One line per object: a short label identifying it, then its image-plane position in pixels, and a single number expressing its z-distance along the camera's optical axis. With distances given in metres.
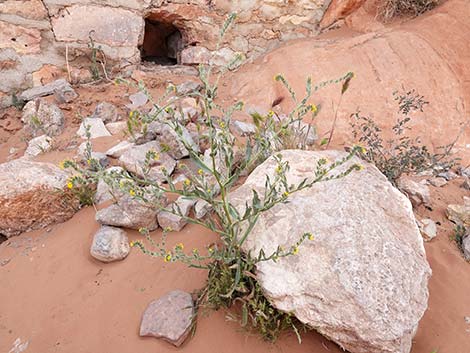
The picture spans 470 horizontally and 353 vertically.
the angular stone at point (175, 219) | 1.79
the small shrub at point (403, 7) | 3.49
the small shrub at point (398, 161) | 2.11
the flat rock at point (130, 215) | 1.77
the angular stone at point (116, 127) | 2.77
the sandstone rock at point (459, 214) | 2.01
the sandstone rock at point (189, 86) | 3.27
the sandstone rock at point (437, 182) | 2.42
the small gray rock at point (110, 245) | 1.70
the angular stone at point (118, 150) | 2.40
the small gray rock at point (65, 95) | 3.03
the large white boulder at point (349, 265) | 1.22
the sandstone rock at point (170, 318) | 1.38
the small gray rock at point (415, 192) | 2.07
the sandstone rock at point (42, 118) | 2.81
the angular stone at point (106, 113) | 2.91
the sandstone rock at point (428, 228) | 1.87
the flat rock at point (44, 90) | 3.05
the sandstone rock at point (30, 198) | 1.89
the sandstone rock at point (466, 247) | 1.78
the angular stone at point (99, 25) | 3.16
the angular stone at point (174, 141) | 2.27
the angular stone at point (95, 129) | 2.70
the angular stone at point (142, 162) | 2.14
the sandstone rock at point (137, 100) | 3.13
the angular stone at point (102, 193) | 2.01
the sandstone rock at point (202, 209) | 1.80
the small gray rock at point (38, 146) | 2.57
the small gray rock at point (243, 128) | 2.71
